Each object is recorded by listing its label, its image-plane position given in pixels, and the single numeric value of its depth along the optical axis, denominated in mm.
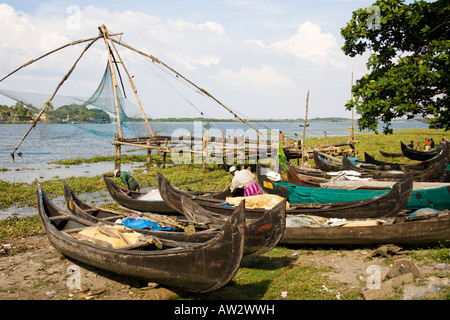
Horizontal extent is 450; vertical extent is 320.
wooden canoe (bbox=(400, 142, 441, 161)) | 18156
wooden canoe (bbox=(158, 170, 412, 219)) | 8180
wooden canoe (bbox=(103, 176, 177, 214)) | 10875
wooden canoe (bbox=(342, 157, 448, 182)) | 11719
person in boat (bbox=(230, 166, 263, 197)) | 9742
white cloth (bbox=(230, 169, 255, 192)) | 9797
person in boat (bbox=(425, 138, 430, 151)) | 23633
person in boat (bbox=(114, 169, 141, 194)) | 11516
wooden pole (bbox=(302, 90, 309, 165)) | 17812
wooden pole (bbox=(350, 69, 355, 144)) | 20656
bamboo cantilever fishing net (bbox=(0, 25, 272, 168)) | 16297
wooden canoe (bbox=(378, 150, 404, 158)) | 21959
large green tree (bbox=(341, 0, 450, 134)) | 10375
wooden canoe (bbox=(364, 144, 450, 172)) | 14375
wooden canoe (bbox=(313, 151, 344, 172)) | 15822
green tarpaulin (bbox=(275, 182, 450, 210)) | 8562
